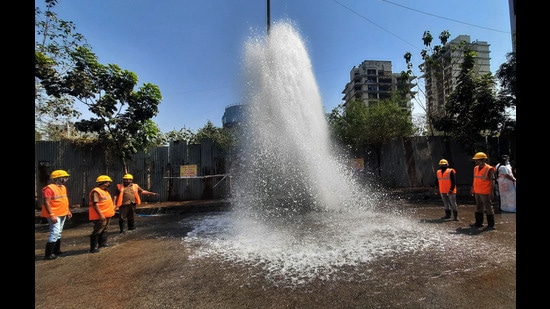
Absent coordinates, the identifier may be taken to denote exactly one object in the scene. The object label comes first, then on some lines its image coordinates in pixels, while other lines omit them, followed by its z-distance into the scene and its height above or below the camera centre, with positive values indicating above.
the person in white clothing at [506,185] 7.95 -0.84
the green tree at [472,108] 13.53 +2.40
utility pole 13.07 +6.80
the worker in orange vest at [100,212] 6.14 -0.99
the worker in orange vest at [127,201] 8.11 -0.99
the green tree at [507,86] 12.73 +3.27
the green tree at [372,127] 15.62 +1.85
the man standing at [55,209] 5.76 -0.82
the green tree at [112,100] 10.82 +2.87
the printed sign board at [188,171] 13.66 -0.26
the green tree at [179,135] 18.03 +2.05
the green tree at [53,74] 10.45 +3.60
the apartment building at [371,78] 78.74 +23.62
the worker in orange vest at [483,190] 6.78 -0.82
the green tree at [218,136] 14.18 +1.50
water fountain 5.23 -1.62
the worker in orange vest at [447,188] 7.86 -0.86
